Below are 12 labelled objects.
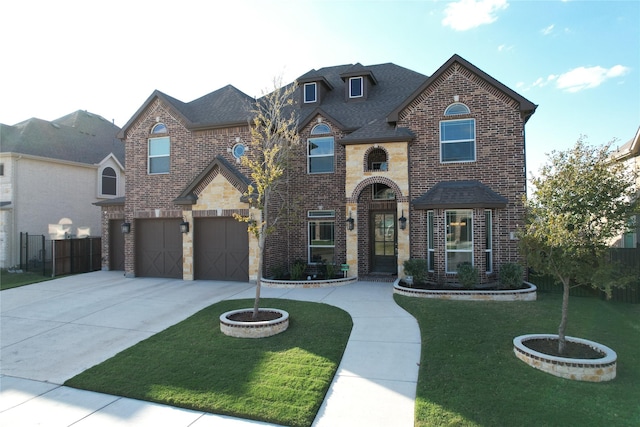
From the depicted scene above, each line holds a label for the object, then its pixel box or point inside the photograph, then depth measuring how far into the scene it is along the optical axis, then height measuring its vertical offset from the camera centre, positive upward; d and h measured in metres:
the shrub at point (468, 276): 11.23 -1.66
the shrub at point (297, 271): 13.60 -1.81
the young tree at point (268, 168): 8.25 +1.22
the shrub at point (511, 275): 11.11 -1.64
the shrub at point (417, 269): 11.88 -1.56
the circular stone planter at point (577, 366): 5.76 -2.29
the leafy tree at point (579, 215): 6.07 +0.08
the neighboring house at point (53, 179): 18.38 +2.42
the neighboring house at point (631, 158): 13.38 +2.32
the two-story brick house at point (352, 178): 12.38 +1.60
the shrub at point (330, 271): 13.62 -1.83
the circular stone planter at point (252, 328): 7.77 -2.23
